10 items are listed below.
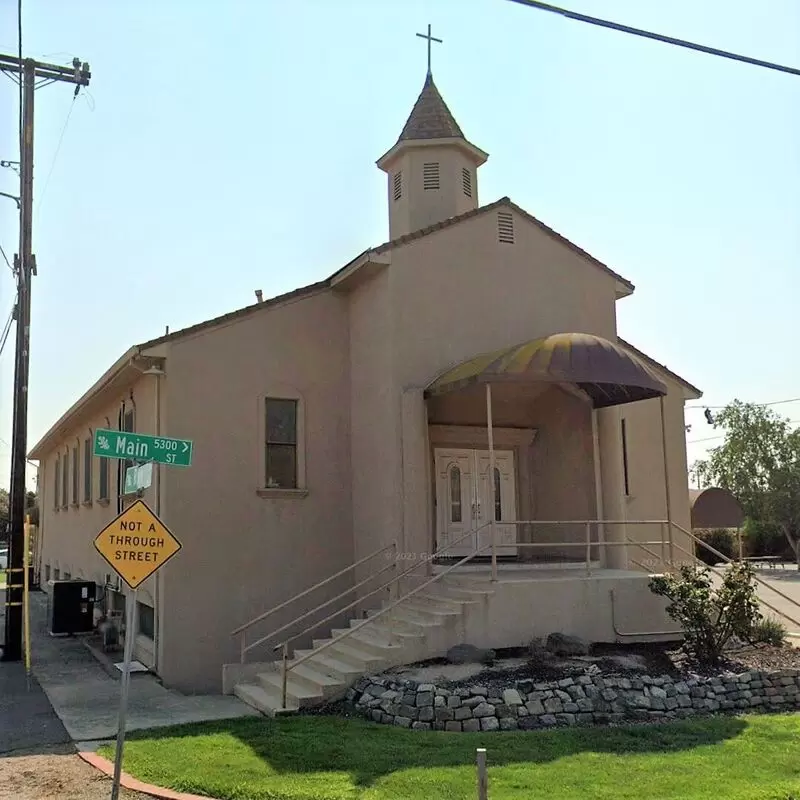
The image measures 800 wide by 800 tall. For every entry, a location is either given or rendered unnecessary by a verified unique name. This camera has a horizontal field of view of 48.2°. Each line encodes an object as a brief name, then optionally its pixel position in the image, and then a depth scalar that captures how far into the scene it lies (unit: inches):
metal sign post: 267.1
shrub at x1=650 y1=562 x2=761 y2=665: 425.4
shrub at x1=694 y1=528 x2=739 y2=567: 1727.4
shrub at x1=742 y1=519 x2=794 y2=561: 1908.2
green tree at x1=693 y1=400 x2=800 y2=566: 1801.2
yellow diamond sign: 287.6
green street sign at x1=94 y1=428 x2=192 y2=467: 298.5
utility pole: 580.7
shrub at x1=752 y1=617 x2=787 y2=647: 470.0
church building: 469.1
